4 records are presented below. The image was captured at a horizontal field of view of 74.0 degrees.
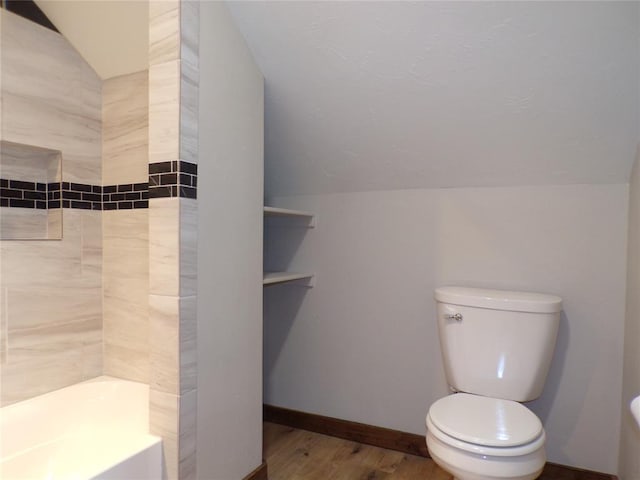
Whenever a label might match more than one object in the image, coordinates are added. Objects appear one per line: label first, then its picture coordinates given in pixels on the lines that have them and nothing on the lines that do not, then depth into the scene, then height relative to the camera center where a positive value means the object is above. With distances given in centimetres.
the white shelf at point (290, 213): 189 +9
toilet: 134 -59
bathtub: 130 -74
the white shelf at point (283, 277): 192 -23
